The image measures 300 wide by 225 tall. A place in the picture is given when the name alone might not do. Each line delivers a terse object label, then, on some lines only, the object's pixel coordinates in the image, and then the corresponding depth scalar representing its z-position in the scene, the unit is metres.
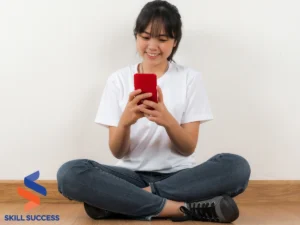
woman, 1.43
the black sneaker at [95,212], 1.48
